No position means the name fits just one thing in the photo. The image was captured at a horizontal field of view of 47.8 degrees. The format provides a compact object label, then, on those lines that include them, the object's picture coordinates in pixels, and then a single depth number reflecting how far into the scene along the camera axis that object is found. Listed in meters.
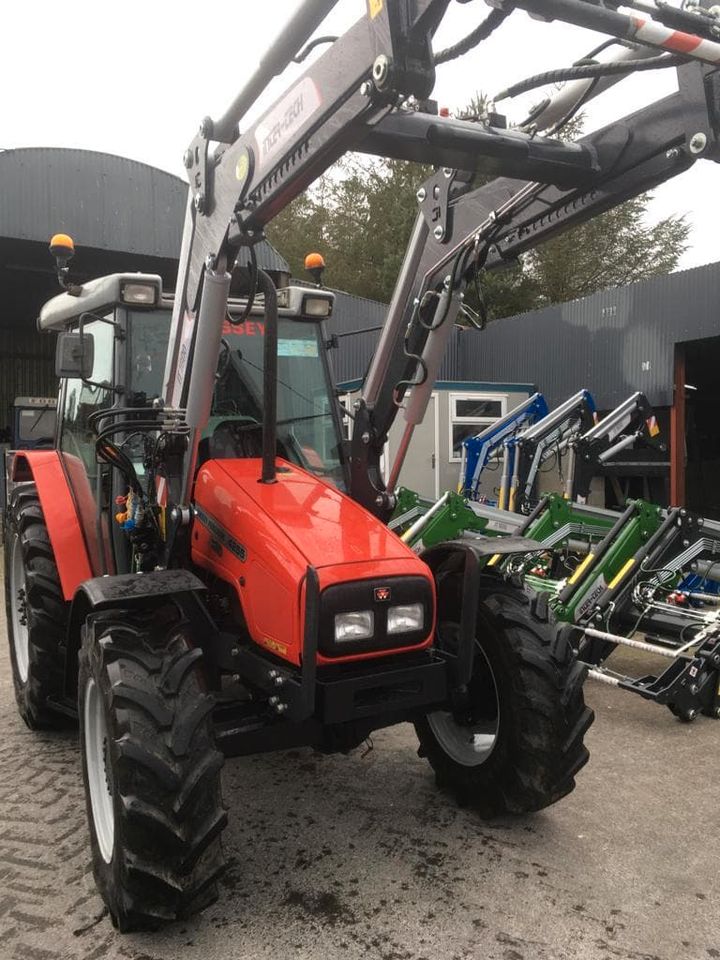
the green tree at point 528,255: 25.84
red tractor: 2.40
